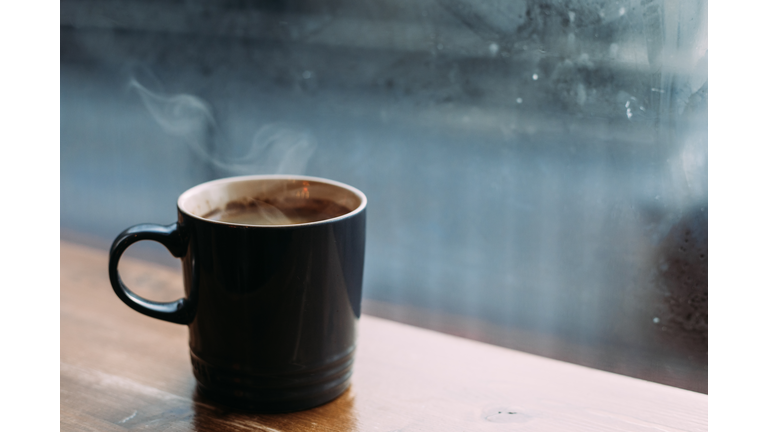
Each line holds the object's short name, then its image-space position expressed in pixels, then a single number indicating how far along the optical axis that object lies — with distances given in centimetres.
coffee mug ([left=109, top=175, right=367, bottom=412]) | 42
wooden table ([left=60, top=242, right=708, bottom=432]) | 45
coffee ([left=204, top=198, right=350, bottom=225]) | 52
